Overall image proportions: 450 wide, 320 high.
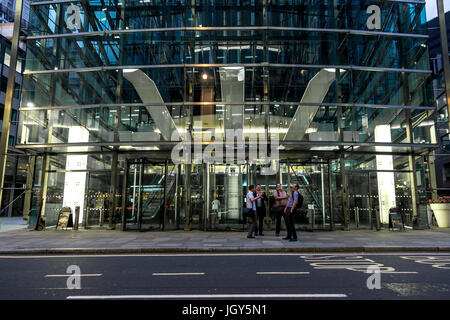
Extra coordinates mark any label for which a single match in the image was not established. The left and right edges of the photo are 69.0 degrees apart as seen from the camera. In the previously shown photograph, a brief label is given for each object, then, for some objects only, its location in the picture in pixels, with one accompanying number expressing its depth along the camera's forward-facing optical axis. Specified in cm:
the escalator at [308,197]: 1377
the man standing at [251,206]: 1075
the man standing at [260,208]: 1124
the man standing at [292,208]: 1001
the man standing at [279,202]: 1118
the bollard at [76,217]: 1383
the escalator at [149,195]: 1382
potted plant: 1491
